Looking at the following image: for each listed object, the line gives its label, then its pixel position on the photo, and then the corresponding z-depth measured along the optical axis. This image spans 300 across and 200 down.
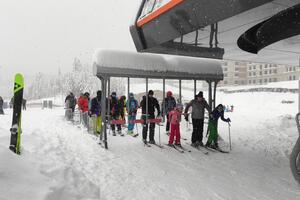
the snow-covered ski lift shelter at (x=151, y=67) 9.63
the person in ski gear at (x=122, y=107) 12.73
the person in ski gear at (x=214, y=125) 10.70
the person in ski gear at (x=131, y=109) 12.14
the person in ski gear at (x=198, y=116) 10.60
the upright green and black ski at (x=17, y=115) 5.46
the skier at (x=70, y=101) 17.62
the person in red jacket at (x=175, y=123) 10.31
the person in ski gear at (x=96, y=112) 11.92
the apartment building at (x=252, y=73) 87.62
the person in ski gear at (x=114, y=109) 12.20
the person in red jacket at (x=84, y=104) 14.29
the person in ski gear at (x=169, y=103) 13.65
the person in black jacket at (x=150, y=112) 10.62
